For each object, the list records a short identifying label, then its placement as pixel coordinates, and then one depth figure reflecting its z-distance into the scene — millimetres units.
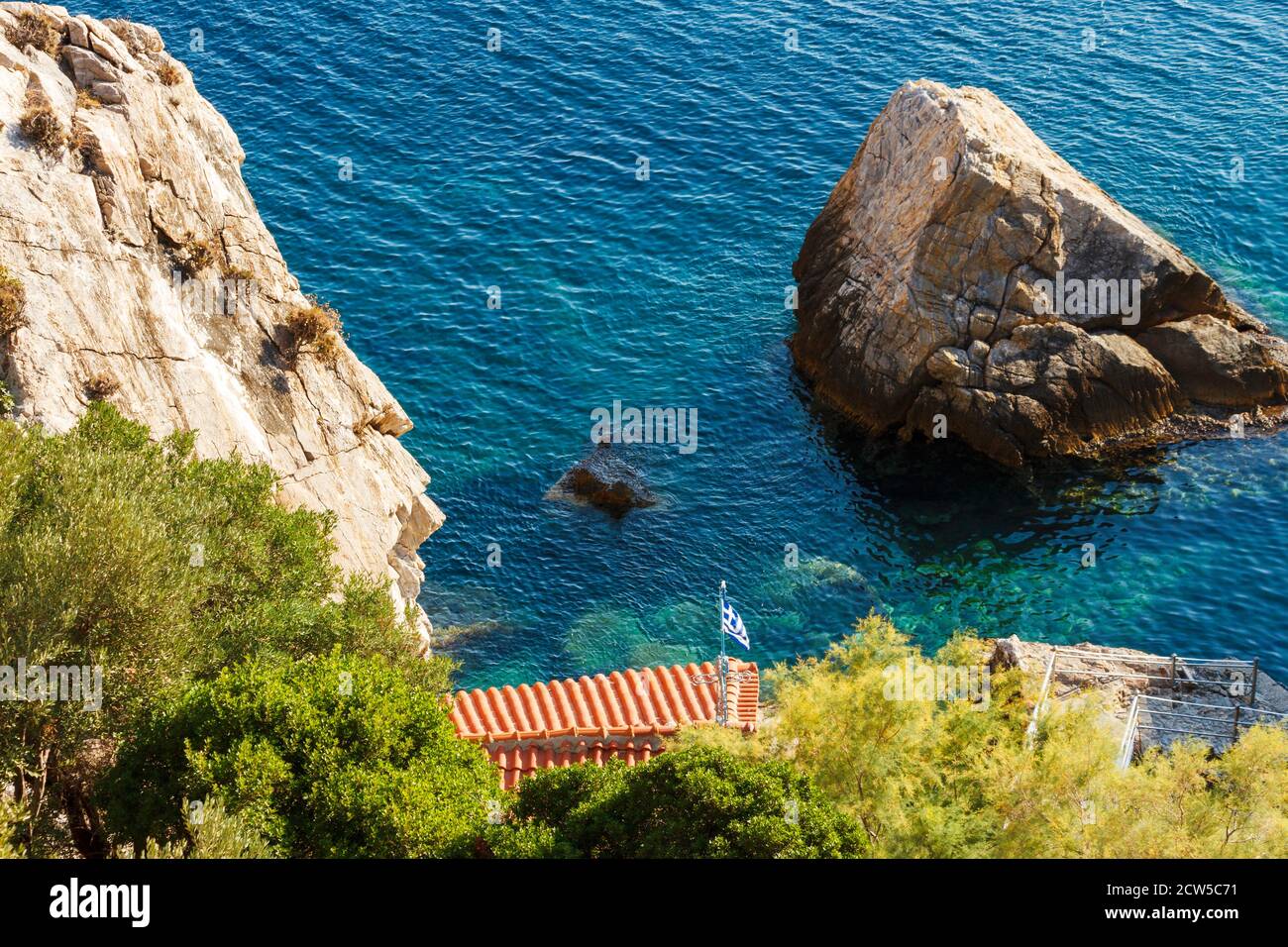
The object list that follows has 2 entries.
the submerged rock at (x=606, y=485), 49844
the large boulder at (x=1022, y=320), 50938
